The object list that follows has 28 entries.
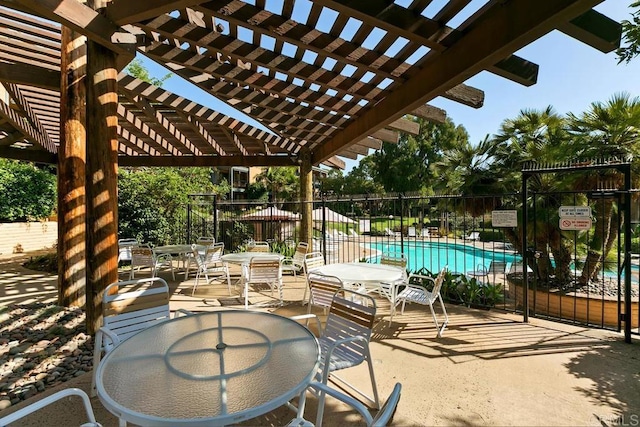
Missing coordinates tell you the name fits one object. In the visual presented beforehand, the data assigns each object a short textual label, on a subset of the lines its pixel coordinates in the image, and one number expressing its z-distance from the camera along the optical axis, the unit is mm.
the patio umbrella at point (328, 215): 10656
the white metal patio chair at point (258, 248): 6691
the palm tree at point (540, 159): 6941
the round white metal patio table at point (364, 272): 3648
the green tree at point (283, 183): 25500
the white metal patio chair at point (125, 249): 7105
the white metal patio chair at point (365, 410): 1064
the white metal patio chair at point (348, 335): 2184
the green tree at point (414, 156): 31031
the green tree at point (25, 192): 10945
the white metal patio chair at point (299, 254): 5886
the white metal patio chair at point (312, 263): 4738
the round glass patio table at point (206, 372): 1259
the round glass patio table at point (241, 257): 5207
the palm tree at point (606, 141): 5973
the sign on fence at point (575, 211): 3702
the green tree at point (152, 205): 9805
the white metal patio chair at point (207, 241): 7438
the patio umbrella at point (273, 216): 11058
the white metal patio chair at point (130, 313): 2326
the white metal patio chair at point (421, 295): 3682
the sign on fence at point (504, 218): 4305
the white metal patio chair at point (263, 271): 4586
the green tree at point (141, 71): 19547
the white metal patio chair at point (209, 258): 5707
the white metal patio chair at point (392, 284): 3921
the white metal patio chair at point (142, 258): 5770
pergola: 2271
